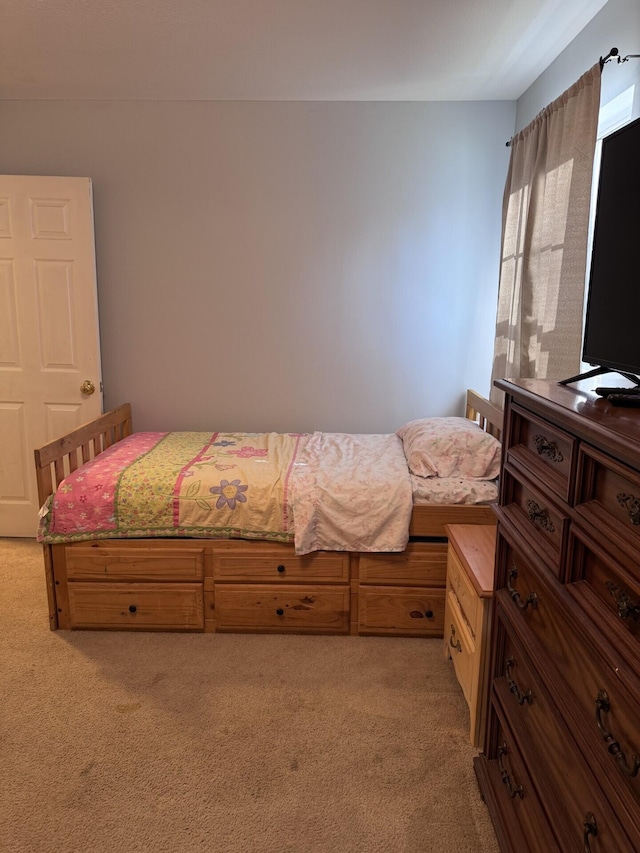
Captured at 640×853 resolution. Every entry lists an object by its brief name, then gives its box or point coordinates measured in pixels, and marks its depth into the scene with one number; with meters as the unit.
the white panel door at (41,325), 3.30
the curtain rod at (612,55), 1.94
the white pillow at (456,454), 2.67
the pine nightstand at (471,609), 1.89
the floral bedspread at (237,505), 2.51
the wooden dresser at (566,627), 0.95
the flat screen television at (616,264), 1.24
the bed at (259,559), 2.53
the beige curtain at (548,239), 2.22
